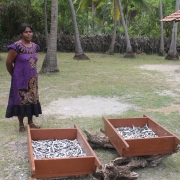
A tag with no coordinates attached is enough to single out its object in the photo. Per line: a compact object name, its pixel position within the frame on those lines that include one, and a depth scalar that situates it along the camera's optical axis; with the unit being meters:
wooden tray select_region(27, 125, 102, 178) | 3.19
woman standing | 4.66
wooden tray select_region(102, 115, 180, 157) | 3.68
